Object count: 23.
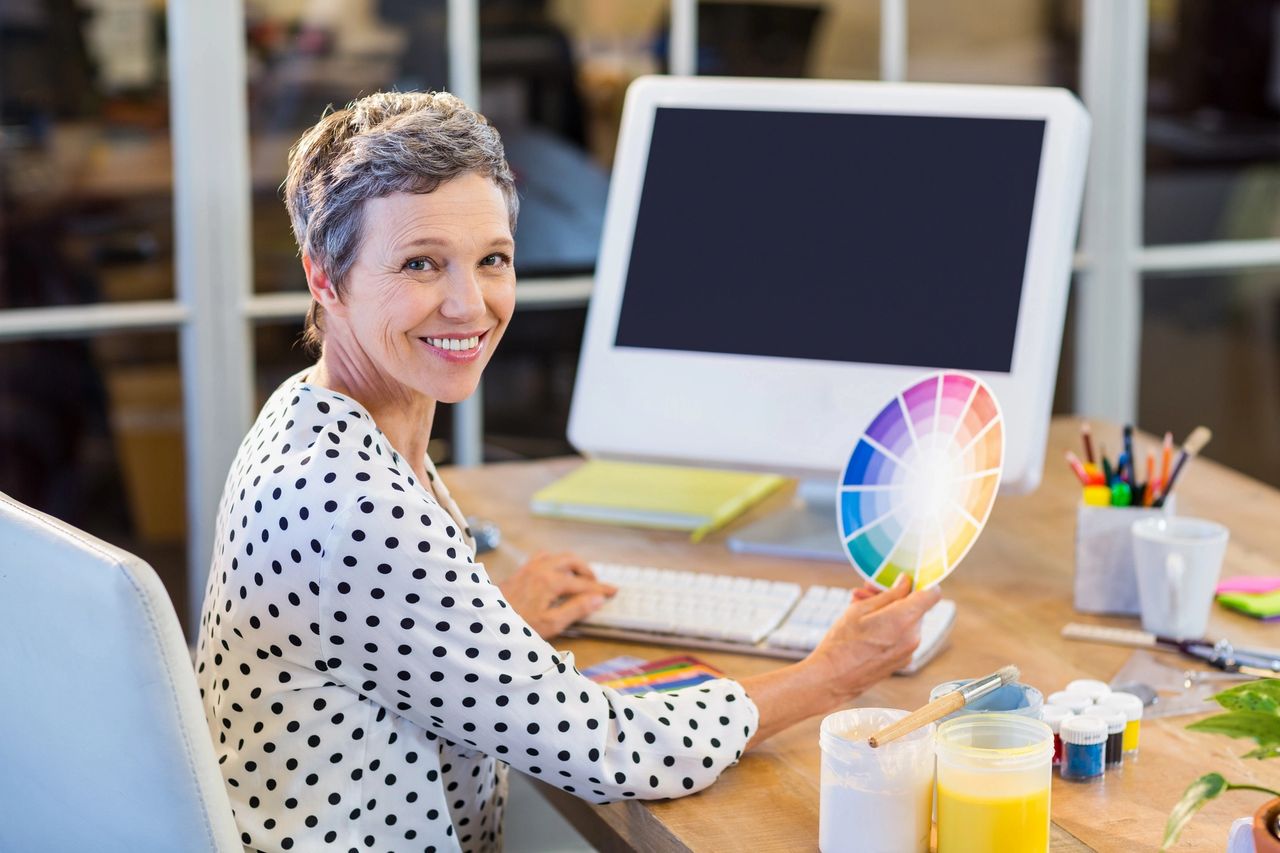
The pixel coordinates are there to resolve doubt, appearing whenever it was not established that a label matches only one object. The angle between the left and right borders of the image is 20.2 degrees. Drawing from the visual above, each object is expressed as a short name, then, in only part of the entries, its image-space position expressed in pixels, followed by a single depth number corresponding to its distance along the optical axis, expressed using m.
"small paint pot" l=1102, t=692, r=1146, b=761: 2.81
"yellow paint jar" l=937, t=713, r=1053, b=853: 2.63
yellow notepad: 3.37
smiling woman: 2.73
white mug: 3.02
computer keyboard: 3.02
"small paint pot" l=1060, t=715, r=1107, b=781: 2.77
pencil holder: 3.09
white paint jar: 2.65
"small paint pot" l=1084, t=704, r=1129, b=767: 2.79
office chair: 2.59
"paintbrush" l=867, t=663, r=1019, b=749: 2.65
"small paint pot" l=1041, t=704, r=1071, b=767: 2.79
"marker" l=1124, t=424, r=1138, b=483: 3.13
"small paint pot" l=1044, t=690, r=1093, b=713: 2.82
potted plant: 2.49
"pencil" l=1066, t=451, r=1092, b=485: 3.14
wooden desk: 2.73
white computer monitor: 3.20
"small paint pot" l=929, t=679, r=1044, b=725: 2.75
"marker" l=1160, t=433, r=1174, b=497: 3.12
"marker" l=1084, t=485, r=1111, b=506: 3.12
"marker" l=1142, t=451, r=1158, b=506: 3.11
